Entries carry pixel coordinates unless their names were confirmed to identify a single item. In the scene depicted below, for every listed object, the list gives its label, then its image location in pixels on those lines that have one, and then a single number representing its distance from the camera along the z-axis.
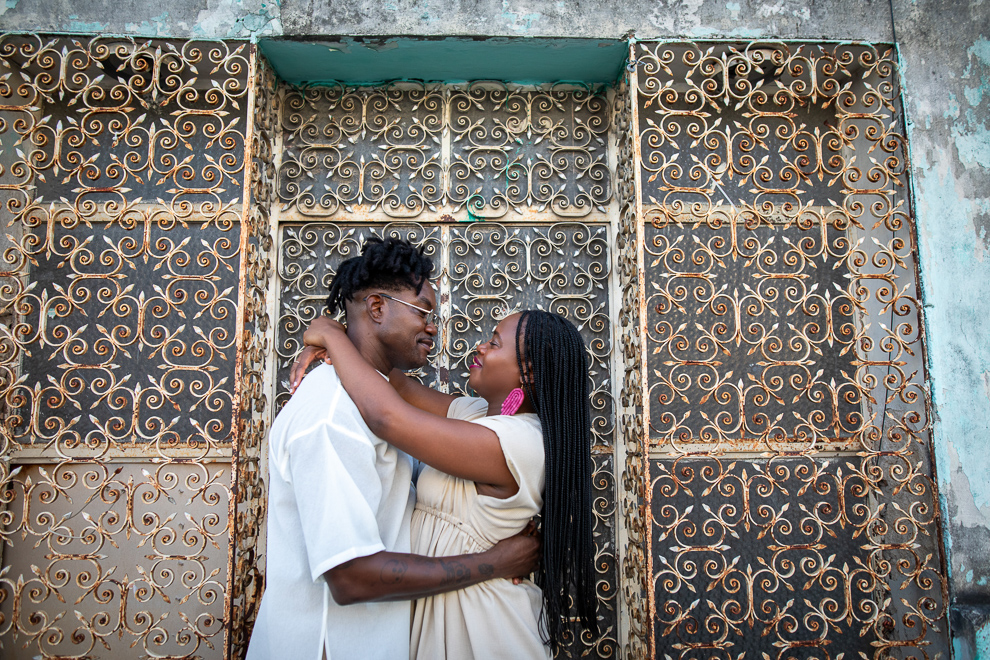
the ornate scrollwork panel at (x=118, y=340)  3.08
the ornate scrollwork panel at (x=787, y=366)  3.12
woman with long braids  2.22
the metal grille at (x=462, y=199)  3.52
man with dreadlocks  2.03
